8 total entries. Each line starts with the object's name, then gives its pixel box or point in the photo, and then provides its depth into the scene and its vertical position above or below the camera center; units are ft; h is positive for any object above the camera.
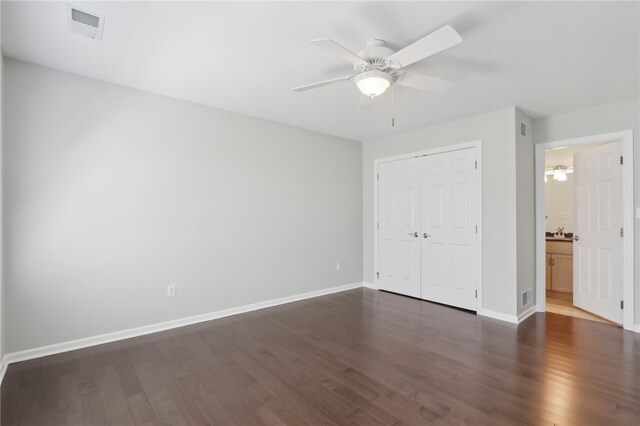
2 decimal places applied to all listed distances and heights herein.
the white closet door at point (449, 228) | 12.89 -0.79
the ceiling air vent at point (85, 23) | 6.50 +4.24
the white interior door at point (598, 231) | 11.33 -0.89
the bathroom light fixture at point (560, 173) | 18.24 +2.17
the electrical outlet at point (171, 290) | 10.84 -2.80
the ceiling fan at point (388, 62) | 5.92 +3.29
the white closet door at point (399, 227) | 14.96 -0.84
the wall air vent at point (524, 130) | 12.08 +3.20
